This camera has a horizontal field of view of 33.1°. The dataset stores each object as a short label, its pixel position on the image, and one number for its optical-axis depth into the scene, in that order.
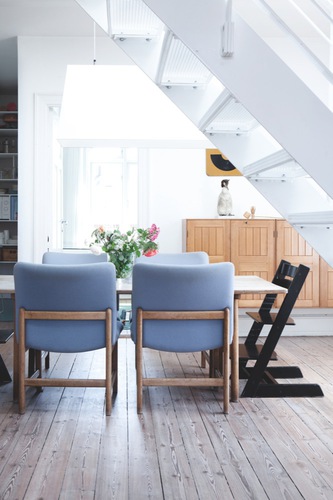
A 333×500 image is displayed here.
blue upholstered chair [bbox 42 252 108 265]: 4.06
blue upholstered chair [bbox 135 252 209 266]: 4.11
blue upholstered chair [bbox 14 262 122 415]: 2.89
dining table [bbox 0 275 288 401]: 3.21
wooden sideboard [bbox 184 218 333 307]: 5.31
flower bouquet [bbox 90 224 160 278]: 3.79
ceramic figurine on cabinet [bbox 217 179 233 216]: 5.57
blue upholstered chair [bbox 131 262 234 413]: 2.93
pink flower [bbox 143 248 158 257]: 3.82
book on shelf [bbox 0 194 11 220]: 6.86
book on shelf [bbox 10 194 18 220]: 6.83
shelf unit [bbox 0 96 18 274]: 6.86
